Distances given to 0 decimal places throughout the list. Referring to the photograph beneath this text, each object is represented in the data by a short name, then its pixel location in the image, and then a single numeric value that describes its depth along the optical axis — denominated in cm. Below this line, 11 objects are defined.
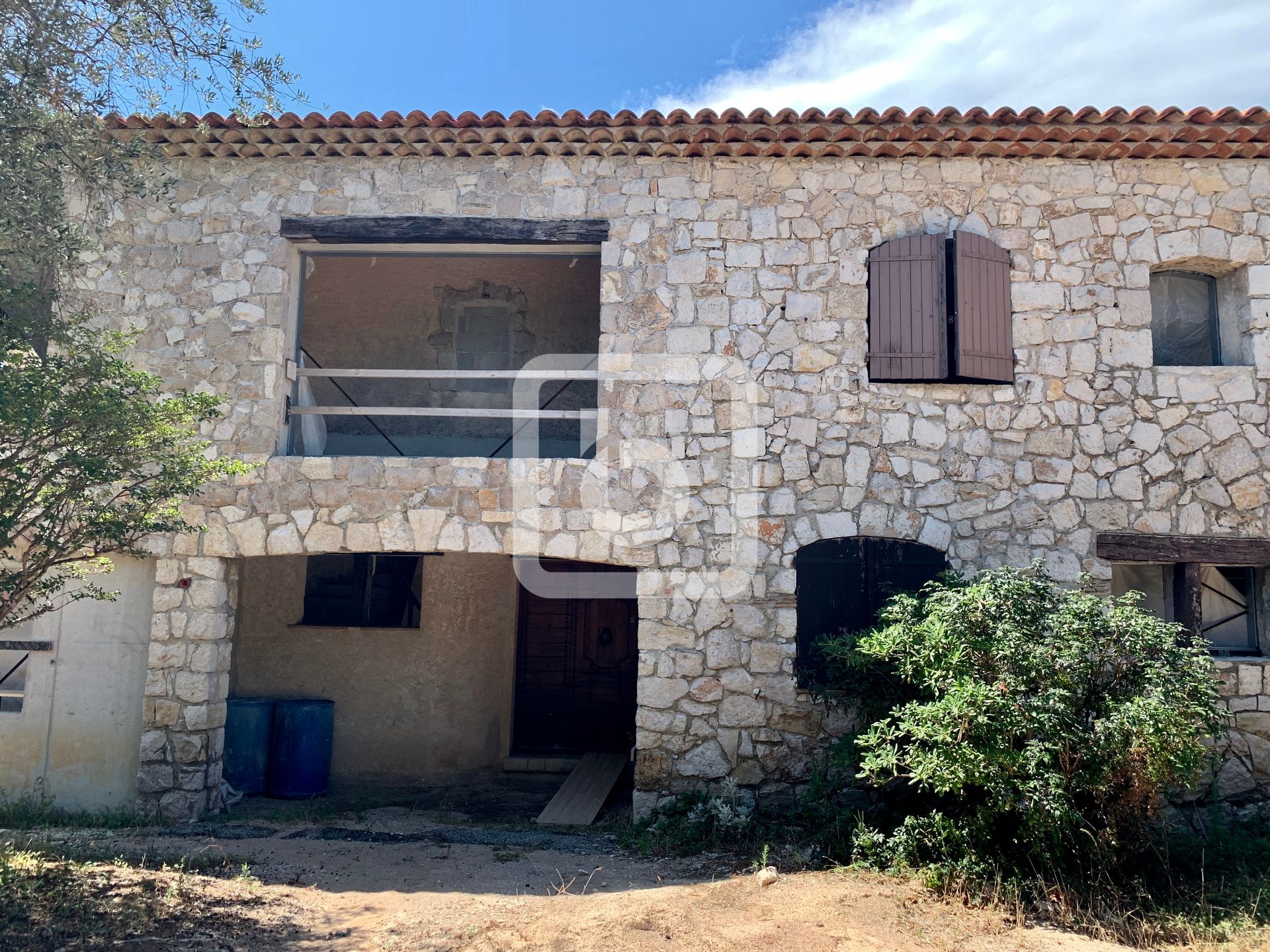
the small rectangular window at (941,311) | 698
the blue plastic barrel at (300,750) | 809
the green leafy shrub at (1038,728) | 509
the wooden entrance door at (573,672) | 969
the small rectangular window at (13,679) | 723
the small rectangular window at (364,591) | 925
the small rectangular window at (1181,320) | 738
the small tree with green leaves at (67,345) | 509
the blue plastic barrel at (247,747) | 802
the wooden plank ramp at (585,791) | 736
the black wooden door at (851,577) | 707
